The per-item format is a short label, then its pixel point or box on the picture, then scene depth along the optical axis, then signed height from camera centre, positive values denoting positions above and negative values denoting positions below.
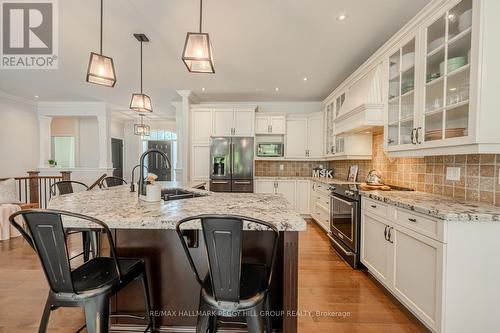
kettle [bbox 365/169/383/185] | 3.14 -0.20
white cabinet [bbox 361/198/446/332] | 1.60 -0.80
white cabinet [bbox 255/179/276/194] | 5.02 -0.50
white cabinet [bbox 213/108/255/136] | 4.93 +0.86
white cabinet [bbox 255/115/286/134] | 5.14 +0.85
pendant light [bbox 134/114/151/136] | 6.16 +0.83
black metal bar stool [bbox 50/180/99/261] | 1.82 -0.65
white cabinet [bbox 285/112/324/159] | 5.16 +0.56
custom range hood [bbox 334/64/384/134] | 2.82 +0.75
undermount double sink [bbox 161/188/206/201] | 1.88 -0.30
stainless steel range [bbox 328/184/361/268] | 2.72 -0.74
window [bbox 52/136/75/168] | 7.37 +0.32
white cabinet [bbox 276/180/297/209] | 5.03 -0.54
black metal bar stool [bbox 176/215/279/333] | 1.00 -0.54
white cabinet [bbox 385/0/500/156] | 1.57 +0.67
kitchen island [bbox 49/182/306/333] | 1.52 -0.62
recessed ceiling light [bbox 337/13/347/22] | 2.29 +1.46
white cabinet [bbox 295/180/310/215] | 5.02 -0.69
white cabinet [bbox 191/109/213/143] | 4.95 +0.78
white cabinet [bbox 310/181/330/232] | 3.88 -0.76
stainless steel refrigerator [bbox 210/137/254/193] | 4.76 -0.08
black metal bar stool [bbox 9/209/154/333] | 1.07 -0.60
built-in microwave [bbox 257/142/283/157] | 5.23 +0.28
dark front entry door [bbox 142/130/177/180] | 8.41 +0.84
